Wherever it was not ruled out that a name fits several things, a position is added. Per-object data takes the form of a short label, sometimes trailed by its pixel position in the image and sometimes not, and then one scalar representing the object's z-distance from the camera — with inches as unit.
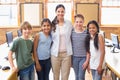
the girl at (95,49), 135.1
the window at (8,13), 372.5
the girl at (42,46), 141.5
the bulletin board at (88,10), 356.8
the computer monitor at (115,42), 218.0
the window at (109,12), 370.9
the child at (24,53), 132.0
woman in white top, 141.3
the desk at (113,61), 147.2
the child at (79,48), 141.6
